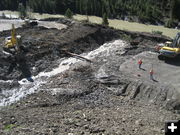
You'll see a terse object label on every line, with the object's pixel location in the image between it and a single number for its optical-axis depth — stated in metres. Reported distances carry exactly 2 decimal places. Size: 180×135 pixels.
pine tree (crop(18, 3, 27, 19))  49.71
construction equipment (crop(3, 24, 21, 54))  23.31
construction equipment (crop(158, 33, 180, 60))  21.41
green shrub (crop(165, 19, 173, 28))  46.00
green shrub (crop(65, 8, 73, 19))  43.57
